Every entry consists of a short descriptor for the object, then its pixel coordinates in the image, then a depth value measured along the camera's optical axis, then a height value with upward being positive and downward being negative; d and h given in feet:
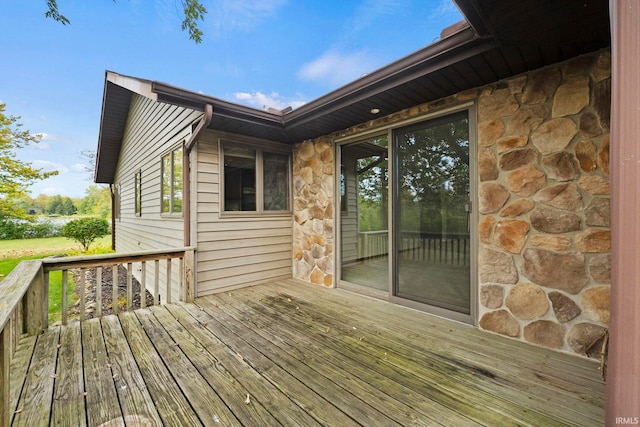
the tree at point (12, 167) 27.50 +5.53
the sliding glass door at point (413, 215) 9.21 +0.03
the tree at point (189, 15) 6.75 +5.49
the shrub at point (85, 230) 31.03 -1.48
